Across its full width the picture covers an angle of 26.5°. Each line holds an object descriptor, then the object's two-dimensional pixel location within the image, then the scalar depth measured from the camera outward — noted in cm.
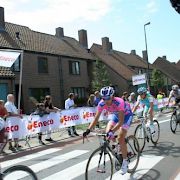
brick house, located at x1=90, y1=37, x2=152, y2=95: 5122
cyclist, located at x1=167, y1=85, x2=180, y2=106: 1423
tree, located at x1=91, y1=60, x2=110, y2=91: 4347
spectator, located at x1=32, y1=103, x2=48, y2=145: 1466
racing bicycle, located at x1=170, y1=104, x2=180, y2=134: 1392
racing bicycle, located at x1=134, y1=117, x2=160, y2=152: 1050
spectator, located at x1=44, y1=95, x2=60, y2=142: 1504
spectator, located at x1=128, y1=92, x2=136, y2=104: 2270
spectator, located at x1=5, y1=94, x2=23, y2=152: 1286
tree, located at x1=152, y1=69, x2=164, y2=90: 6338
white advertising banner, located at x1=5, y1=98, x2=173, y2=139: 1302
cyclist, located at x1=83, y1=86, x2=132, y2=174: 690
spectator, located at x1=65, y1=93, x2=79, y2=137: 1743
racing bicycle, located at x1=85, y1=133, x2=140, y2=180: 655
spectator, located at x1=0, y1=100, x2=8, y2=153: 514
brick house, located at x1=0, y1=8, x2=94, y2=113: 3340
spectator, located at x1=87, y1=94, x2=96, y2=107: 1936
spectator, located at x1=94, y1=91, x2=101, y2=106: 1818
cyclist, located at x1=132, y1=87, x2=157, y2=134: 1093
